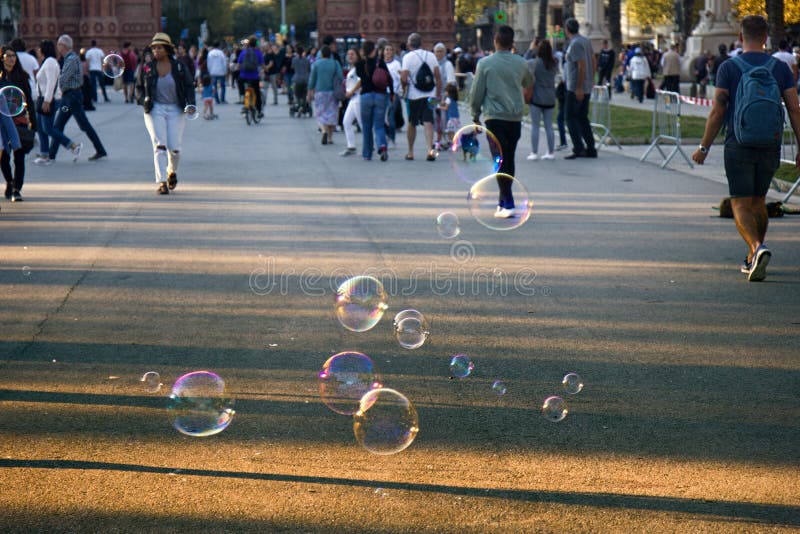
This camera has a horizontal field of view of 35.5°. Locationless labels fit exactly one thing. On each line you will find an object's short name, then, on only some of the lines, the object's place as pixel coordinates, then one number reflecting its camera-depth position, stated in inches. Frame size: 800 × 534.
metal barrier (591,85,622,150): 894.4
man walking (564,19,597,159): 780.6
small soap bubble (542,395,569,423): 237.5
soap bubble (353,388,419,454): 216.1
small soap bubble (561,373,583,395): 256.2
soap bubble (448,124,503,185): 528.4
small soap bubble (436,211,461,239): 483.9
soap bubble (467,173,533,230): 506.6
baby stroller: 1310.3
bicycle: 1186.6
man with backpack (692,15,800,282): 377.4
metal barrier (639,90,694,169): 766.5
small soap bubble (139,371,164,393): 258.7
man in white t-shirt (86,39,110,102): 1621.1
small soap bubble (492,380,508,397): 256.2
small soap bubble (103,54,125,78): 745.0
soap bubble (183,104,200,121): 623.5
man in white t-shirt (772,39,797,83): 1065.3
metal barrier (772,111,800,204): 593.6
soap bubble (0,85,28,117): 567.3
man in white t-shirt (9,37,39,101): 877.8
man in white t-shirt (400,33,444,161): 802.8
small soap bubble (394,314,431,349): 295.4
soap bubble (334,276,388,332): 312.2
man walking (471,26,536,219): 518.3
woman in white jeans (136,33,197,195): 624.4
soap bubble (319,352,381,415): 247.0
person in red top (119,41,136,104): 1763.0
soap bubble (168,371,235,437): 228.5
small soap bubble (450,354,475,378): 271.9
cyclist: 1221.1
